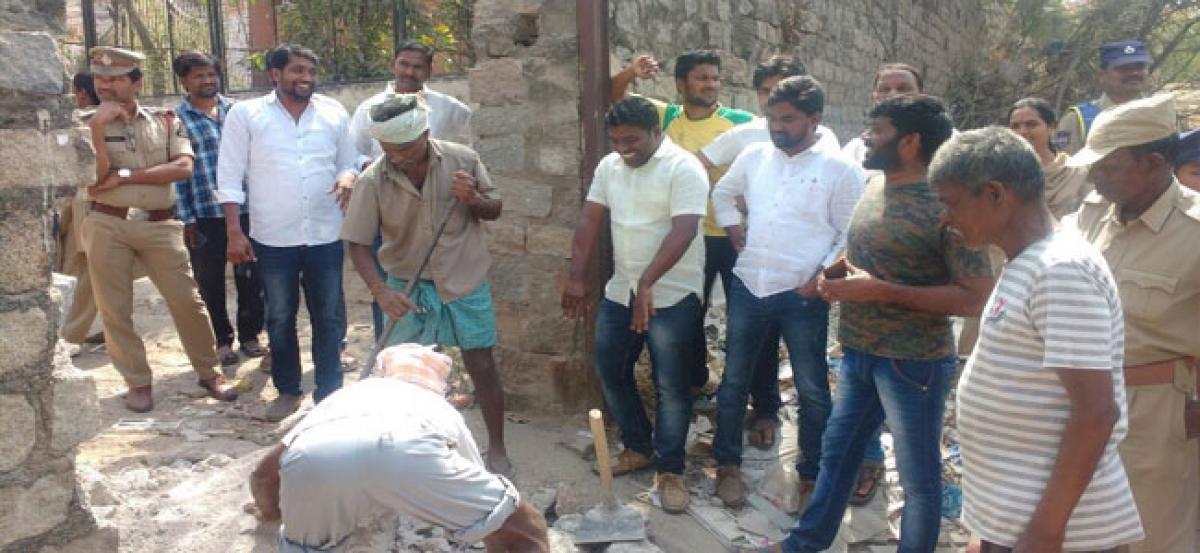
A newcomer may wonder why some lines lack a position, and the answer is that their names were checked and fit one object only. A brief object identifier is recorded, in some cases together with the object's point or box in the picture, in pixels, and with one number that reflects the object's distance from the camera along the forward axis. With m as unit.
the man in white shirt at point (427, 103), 4.75
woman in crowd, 4.45
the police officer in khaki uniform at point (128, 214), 4.50
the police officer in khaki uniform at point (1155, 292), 2.53
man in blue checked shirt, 5.22
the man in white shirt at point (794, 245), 3.51
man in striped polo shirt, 1.89
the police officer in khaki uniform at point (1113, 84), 5.32
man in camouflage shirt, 2.75
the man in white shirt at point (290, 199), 4.40
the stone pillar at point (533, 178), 4.47
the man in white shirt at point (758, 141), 4.31
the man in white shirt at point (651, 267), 3.65
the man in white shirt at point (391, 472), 2.18
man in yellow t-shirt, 4.34
